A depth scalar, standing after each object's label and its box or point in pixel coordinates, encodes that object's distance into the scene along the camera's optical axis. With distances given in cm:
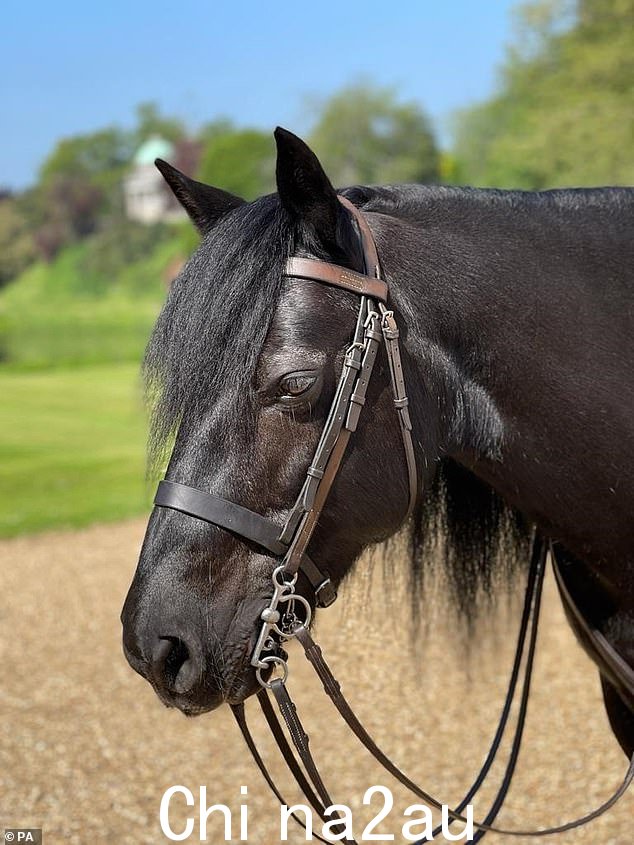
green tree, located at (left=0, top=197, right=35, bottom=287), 6900
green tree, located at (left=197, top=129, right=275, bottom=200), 4719
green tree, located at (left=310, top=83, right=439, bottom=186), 3725
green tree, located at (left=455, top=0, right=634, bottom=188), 2133
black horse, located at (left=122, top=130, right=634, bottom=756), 201
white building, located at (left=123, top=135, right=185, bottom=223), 8381
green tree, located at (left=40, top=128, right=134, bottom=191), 9412
